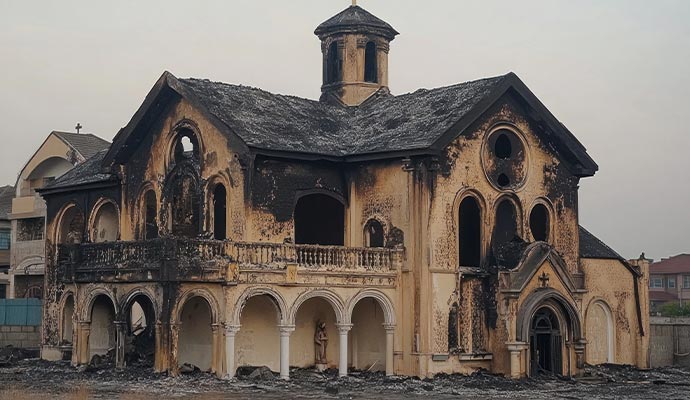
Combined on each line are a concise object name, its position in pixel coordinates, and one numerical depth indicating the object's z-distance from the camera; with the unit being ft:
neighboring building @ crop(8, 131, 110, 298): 223.30
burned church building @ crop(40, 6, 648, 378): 132.87
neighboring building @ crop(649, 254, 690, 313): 373.40
